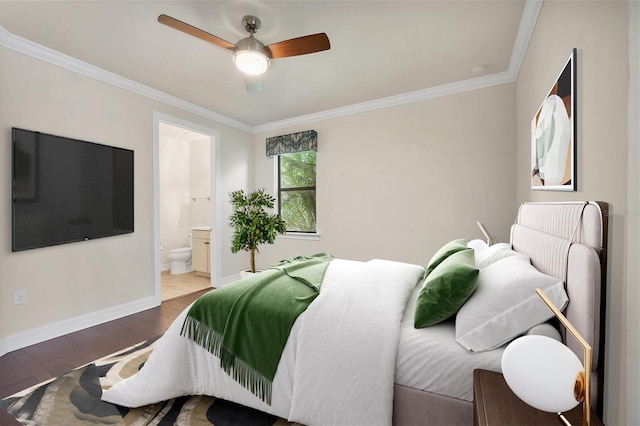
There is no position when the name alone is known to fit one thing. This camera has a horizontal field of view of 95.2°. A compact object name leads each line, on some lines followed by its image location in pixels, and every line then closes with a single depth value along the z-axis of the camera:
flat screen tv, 2.51
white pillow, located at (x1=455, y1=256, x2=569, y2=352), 1.19
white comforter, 1.31
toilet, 5.24
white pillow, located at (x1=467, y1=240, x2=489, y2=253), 2.30
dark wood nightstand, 0.82
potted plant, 3.40
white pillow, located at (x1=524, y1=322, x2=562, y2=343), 1.15
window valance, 4.39
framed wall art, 1.33
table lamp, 0.63
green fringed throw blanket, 1.52
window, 4.64
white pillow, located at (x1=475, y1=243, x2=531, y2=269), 1.83
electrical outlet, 2.50
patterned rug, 1.62
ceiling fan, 2.02
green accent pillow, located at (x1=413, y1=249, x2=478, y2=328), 1.39
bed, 1.12
